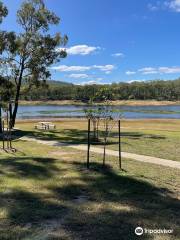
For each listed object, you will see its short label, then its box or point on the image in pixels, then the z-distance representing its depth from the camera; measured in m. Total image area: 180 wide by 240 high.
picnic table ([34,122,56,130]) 18.01
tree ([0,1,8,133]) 15.62
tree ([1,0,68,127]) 17.17
